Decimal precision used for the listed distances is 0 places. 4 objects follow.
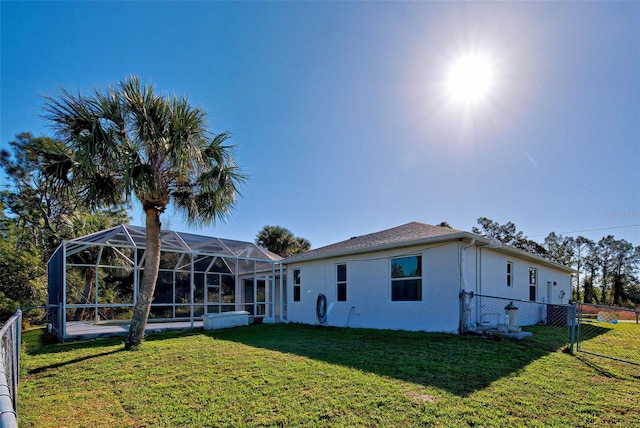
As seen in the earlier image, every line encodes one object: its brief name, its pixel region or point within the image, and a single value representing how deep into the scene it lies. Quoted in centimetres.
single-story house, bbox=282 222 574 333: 900
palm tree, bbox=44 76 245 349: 693
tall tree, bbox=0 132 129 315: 1340
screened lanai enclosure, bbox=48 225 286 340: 1162
